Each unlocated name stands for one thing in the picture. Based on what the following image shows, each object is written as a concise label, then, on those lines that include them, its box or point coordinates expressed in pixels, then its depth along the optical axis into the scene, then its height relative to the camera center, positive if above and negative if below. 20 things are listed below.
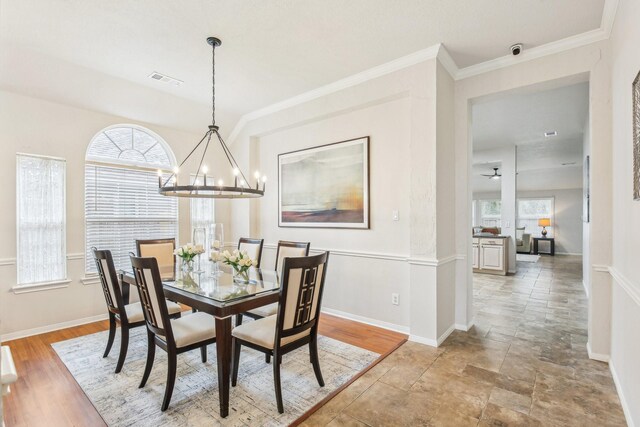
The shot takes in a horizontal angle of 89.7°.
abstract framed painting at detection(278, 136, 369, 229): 3.91 +0.36
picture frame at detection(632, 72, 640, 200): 1.86 +0.46
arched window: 4.07 +0.27
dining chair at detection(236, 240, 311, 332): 2.95 -0.44
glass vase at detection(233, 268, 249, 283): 2.79 -0.57
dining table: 2.11 -0.60
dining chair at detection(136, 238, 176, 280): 3.61 -0.43
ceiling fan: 8.88 +1.10
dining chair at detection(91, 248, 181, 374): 2.67 -0.84
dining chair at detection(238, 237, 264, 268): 3.71 -0.40
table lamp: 10.83 -0.33
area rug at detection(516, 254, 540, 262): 9.17 -1.34
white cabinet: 6.79 -0.90
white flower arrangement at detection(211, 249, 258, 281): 2.73 -0.40
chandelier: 2.56 +0.19
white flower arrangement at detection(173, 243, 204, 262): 2.99 -0.36
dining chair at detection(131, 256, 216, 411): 2.16 -0.85
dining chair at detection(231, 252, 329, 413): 2.14 -0.78
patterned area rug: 2.11 -1.33
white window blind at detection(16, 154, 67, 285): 3.52 -0.07
